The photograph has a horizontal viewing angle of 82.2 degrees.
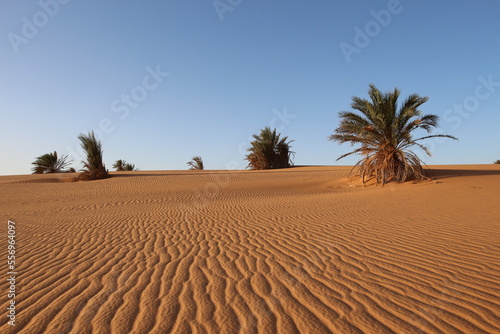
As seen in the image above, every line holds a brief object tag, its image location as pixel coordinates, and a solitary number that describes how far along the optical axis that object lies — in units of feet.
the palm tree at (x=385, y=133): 43.73
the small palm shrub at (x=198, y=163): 115.75
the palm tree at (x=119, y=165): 111.34
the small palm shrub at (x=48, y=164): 87.40
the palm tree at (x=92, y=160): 65.57
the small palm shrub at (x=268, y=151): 99.30
